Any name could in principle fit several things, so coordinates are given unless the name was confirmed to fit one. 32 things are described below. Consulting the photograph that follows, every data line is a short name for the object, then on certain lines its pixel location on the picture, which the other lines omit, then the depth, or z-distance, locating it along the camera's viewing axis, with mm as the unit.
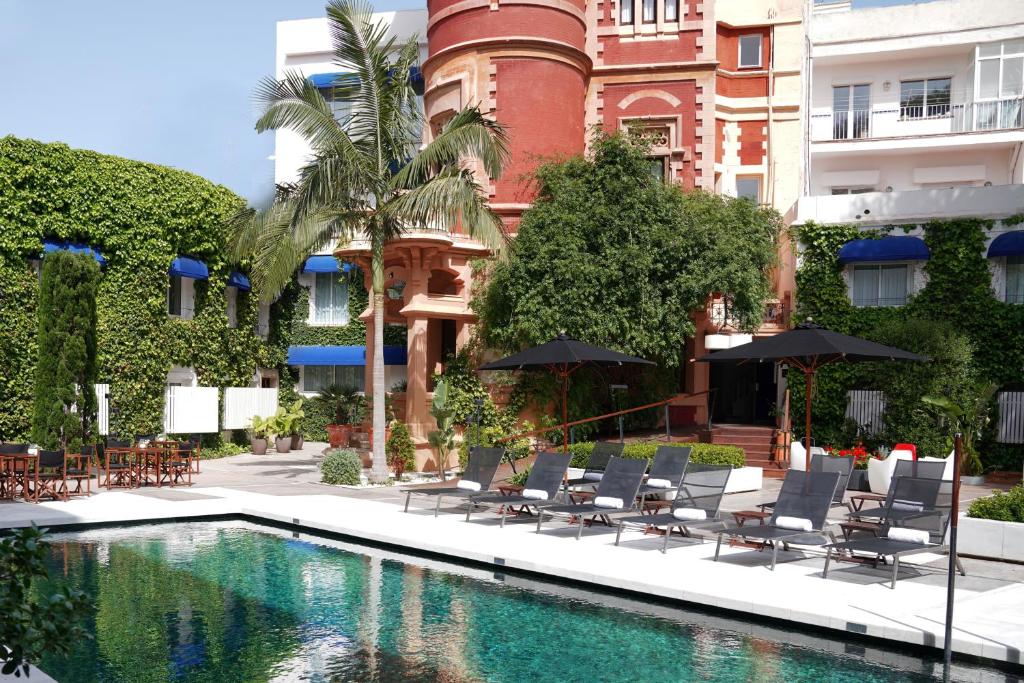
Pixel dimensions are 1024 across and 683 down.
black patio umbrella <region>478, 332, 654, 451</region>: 15719
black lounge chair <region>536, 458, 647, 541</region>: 12719
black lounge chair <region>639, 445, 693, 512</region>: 13727
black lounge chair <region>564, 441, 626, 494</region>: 16453
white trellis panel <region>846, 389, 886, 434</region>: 22078
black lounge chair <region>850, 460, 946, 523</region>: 12036
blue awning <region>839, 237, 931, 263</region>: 22312
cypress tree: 19234
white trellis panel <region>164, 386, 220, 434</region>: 25812
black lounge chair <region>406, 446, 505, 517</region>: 14309
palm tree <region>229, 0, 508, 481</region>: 18203
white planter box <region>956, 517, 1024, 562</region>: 10930
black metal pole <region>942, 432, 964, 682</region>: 6805
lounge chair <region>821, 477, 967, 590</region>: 9672
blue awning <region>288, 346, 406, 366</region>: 31016
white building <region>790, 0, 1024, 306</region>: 25266
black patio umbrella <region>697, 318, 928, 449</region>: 13352
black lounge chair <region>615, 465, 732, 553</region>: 11547
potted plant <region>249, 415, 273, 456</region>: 28500
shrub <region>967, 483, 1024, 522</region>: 11266
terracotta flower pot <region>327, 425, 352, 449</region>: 25938
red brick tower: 24578
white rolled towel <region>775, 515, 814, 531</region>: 10530
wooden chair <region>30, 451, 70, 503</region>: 15539
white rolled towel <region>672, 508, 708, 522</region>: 11594
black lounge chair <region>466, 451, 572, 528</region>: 13484
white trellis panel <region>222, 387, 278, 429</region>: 28105
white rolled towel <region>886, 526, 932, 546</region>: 9875
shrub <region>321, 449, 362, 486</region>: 19172
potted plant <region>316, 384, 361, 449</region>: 30016
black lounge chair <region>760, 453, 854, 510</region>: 12953
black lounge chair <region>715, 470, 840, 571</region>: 10422
